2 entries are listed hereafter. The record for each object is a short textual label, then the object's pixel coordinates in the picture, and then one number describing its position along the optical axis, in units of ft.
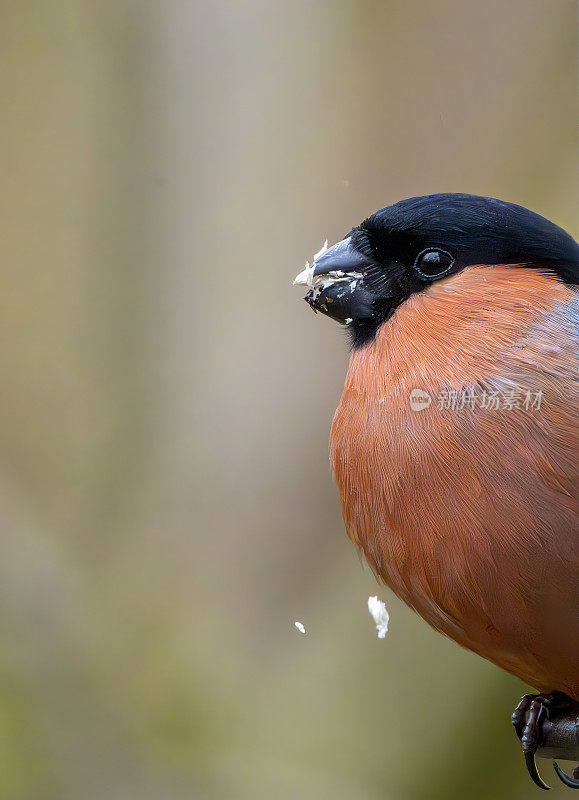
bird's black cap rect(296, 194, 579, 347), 6.83
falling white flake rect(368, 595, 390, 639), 7.14
